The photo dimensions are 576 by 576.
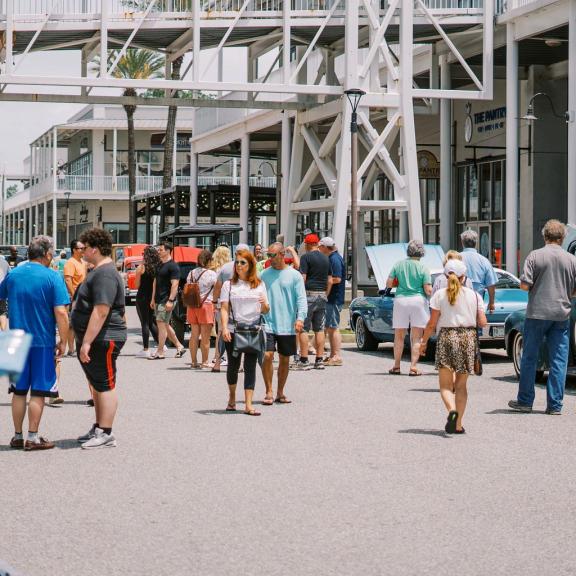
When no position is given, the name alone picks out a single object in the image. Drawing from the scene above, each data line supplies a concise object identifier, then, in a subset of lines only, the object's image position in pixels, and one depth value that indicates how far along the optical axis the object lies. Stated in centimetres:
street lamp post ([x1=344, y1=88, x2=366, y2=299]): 2628
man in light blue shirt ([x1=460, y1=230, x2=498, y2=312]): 1645
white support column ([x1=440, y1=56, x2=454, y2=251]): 3325
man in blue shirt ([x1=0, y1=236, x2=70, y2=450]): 1004
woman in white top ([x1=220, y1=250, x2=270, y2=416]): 1246
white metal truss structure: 2683
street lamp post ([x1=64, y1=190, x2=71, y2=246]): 7426
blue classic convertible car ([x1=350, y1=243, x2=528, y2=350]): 1811
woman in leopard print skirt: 1094
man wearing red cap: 1758
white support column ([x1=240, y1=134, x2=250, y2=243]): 4309
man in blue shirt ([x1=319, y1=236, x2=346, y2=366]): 1795
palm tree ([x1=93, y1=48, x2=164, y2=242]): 7206
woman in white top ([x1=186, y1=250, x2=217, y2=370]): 1766
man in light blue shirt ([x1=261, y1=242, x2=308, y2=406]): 1294
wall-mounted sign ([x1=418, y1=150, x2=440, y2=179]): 3844
